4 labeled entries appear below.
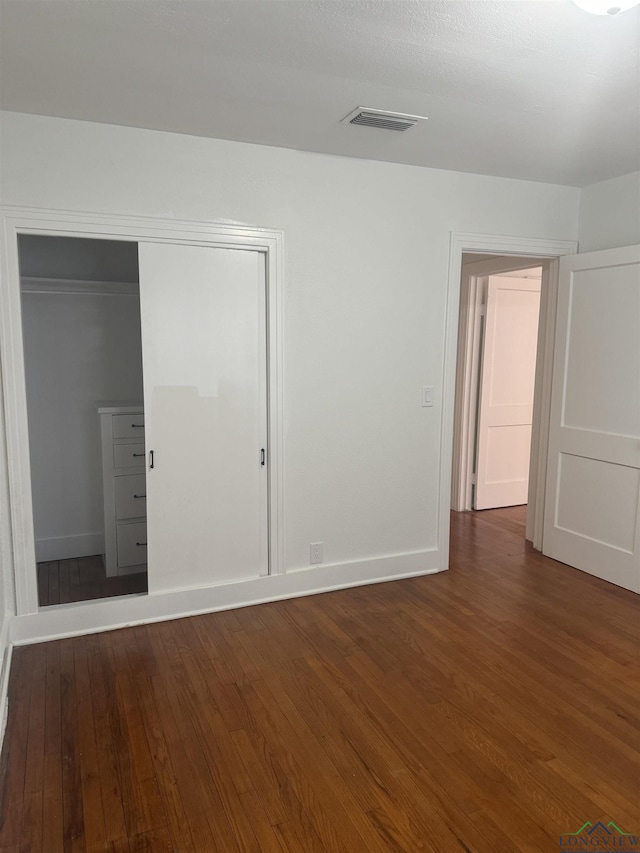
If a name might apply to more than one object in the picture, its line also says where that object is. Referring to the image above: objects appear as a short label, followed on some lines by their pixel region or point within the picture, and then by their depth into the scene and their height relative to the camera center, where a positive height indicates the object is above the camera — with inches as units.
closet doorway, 156.9 -21.6
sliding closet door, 124.6 -14.0
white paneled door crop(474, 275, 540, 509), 213.0 -14.4
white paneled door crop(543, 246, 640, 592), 144.3 -17.6
